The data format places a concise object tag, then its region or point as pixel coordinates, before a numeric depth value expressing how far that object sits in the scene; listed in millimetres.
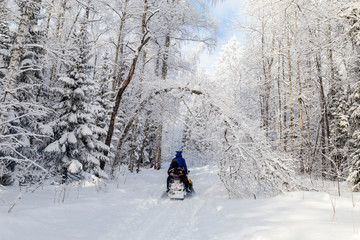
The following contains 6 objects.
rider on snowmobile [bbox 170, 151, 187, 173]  10173
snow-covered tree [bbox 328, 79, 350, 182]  22359
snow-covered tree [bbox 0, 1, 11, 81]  10180
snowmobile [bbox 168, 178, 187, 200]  8453
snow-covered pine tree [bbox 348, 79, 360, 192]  9094
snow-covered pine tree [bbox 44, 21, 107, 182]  11633
